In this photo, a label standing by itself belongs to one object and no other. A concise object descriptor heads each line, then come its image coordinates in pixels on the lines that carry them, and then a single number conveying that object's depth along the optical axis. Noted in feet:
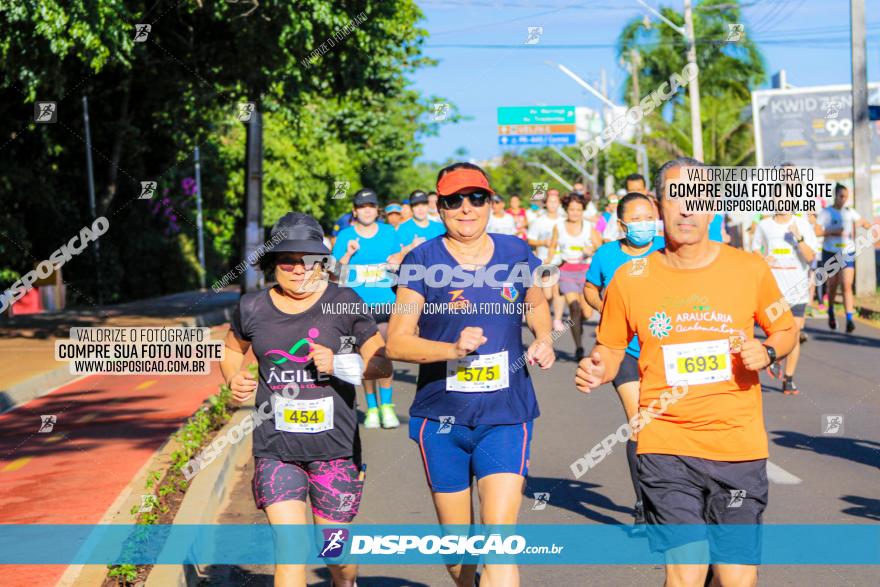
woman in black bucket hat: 17.44
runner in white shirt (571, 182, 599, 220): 51.32
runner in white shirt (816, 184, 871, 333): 57.21
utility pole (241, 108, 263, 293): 70.59
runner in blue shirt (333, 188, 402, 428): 36.17
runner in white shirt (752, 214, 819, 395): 43.83
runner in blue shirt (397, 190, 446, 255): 42.04
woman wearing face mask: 24.73
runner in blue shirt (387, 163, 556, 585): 16.75
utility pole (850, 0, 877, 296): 74.54
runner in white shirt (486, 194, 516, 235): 66.28
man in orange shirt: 14.66
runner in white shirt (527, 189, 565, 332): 55.11
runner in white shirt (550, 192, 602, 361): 49.23
